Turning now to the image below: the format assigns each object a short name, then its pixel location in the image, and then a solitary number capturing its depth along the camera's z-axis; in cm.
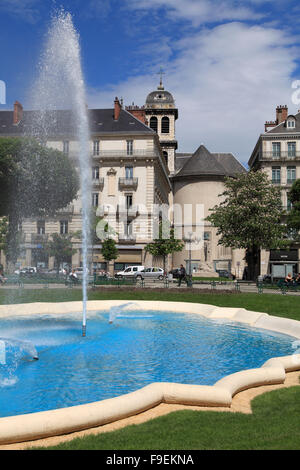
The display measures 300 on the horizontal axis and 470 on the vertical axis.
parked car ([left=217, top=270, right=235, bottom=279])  5393
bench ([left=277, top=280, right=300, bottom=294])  2810
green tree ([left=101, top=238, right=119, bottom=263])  4475
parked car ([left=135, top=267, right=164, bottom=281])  4335
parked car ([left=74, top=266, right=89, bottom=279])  4114
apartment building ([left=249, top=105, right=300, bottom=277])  5425
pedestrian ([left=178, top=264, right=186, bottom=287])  3228
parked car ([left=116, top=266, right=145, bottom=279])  4347
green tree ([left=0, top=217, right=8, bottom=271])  4500
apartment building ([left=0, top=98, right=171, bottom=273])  4959
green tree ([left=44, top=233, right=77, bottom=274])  4491
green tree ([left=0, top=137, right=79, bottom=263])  3741
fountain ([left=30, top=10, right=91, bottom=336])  1572
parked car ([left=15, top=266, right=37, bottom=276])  4427
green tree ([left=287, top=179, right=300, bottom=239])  3525
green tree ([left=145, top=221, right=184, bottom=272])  4469
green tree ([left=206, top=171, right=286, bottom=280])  3919
